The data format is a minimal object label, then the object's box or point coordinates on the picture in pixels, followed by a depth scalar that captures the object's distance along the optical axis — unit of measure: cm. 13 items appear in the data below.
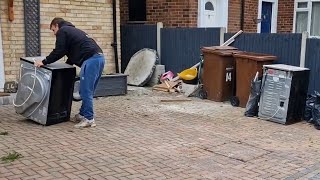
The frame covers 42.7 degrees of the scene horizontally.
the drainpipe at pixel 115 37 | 1041
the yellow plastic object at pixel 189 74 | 974
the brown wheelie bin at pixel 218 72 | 880
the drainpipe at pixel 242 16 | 1332
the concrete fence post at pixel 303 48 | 823
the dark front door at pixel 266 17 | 1480
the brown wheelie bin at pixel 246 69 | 812
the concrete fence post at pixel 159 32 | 1138
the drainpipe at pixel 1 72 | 843
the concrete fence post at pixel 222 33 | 995
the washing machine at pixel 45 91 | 616
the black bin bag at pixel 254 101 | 759
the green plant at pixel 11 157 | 471
